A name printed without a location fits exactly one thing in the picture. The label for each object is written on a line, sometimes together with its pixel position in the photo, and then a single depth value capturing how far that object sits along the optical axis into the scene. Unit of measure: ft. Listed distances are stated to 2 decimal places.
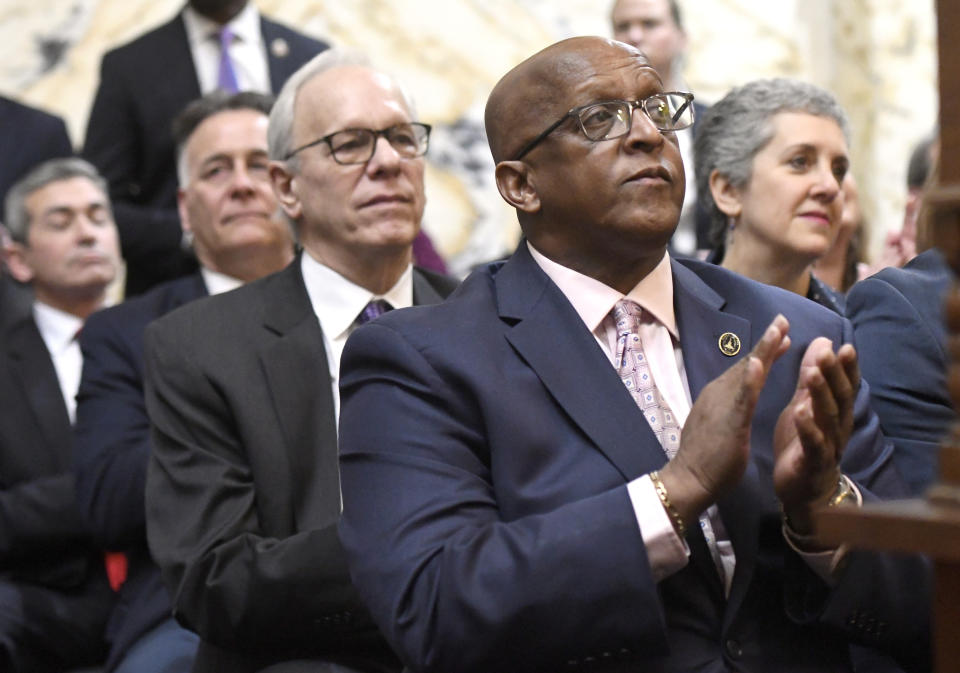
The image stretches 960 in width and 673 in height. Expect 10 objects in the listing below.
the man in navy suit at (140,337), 18.39
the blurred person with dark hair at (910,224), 21.81
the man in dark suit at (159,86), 26.68
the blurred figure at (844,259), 23.19
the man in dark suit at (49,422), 20.00
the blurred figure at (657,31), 27.43
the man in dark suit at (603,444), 11.44
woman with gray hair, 20.19
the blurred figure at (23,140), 28.71
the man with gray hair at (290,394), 15.26
